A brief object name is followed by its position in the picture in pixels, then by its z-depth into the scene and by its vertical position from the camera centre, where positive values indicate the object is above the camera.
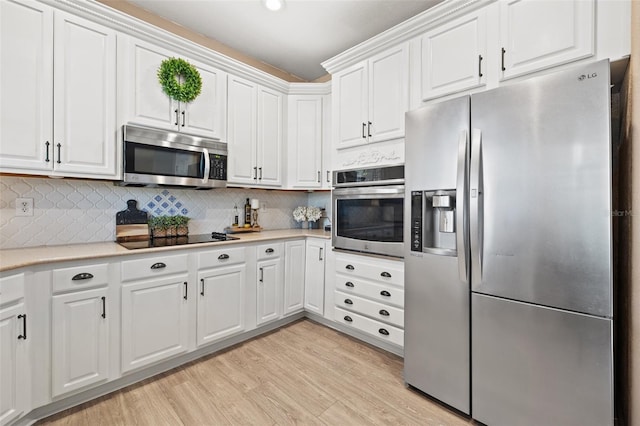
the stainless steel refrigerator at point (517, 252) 1.33 -0.20
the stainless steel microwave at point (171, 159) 2.21 +0.45
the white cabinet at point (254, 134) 2.90 +0.84
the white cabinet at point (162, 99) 2.25 +0.96
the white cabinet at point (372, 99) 2.38 +1.02
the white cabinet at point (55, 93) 1.78 +0.79
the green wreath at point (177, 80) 2.38 +1.12
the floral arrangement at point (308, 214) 3.65 +0.00
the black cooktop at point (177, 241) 2.21 -0.23
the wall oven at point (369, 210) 2.32 +0.04
